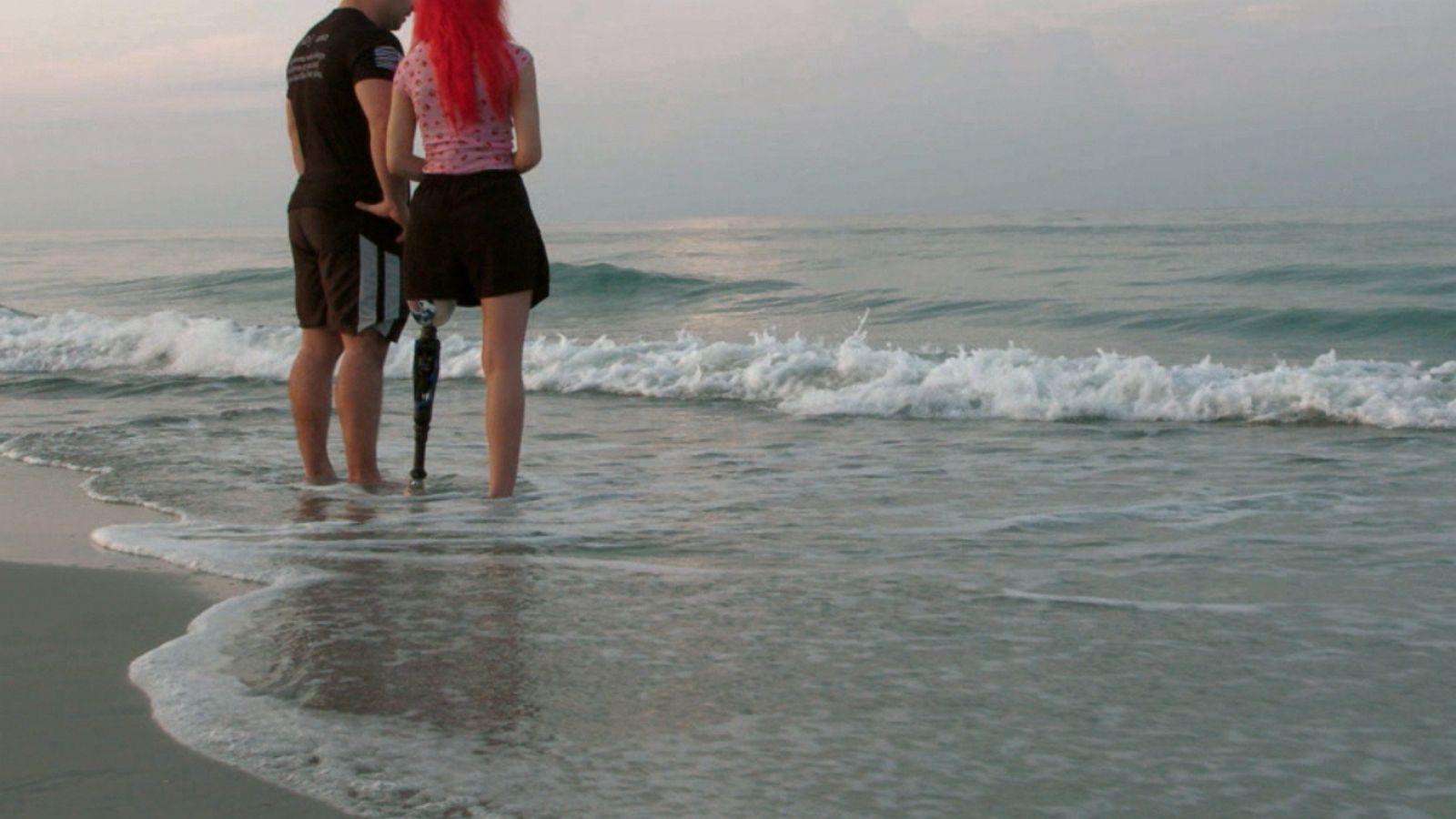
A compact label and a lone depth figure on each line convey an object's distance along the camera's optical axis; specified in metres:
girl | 4.73
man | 5.07
